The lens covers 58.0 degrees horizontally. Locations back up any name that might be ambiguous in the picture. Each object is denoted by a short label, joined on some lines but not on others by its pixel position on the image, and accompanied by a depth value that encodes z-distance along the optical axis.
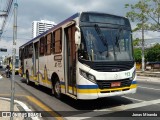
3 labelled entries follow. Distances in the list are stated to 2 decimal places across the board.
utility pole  3.48
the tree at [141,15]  18.16
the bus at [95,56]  4.82
